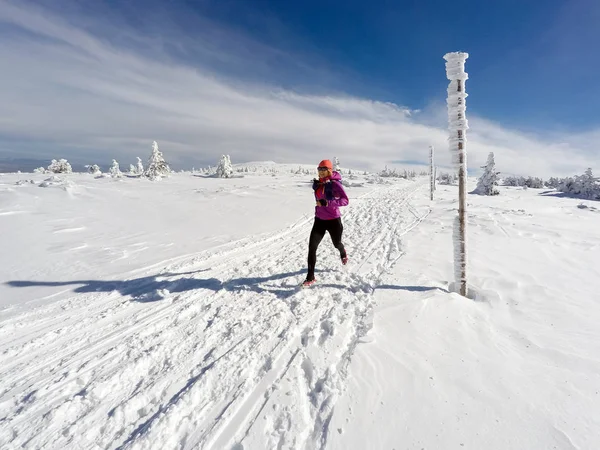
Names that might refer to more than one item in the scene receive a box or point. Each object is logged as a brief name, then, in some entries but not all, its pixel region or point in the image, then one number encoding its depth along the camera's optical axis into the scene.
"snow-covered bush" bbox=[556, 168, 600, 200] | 26.88
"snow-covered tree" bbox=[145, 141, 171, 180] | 45.69
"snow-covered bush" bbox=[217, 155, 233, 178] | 54.45
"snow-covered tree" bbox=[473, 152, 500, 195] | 32.96
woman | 5.25
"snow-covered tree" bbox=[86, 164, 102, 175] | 55.29
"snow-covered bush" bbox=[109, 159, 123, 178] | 52.50
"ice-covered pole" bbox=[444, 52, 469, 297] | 4.18
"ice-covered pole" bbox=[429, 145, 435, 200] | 19.17
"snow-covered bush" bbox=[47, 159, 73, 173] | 42.81
